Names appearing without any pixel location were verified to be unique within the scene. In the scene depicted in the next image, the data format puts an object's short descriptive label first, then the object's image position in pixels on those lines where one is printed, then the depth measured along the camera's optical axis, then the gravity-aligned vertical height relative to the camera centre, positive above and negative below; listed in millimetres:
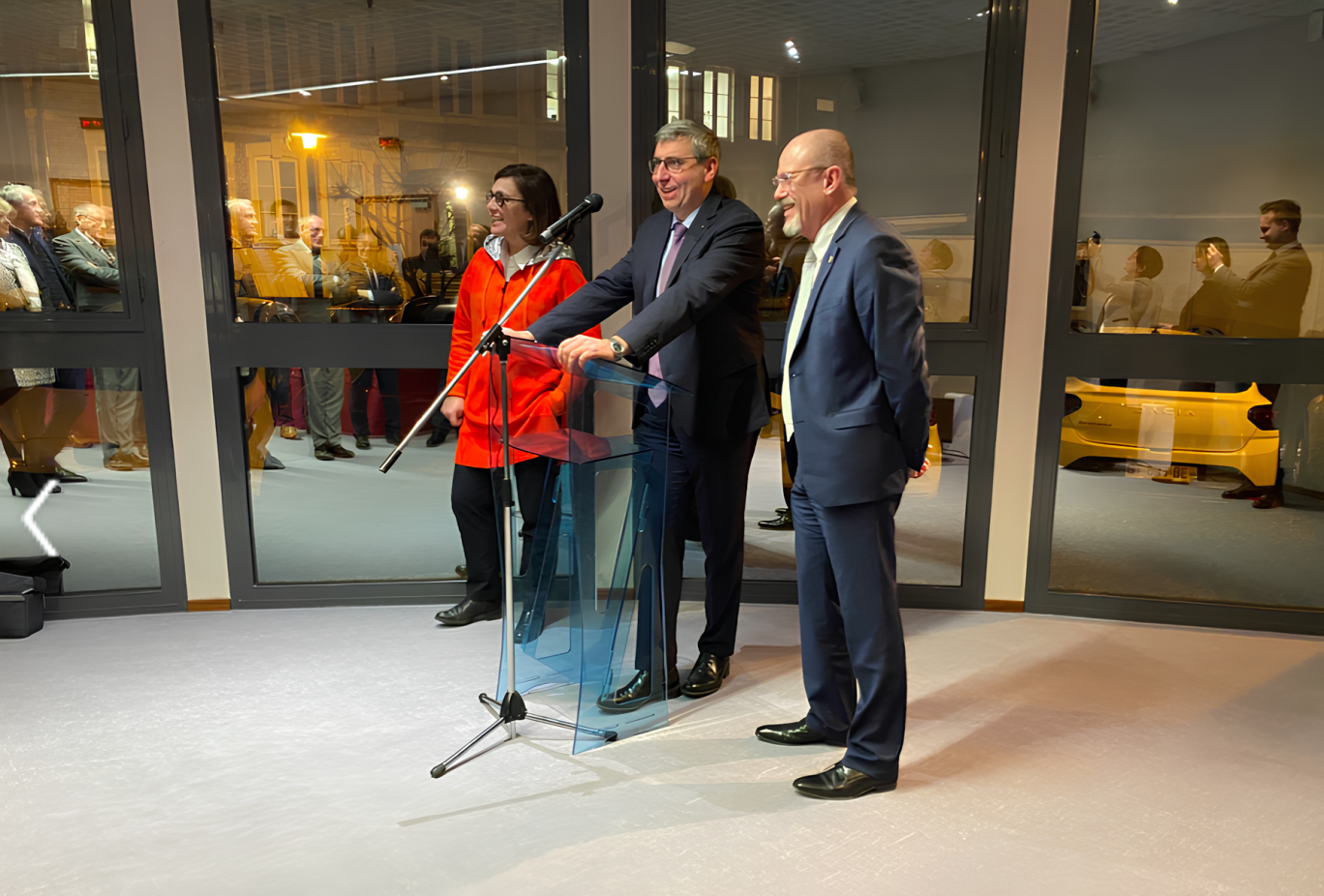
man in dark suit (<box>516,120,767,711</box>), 2559 -205
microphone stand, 2162 -741
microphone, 2268 +173
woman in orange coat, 3057 -354
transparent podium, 2420 -813
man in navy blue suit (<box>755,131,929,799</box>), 2070 -309
